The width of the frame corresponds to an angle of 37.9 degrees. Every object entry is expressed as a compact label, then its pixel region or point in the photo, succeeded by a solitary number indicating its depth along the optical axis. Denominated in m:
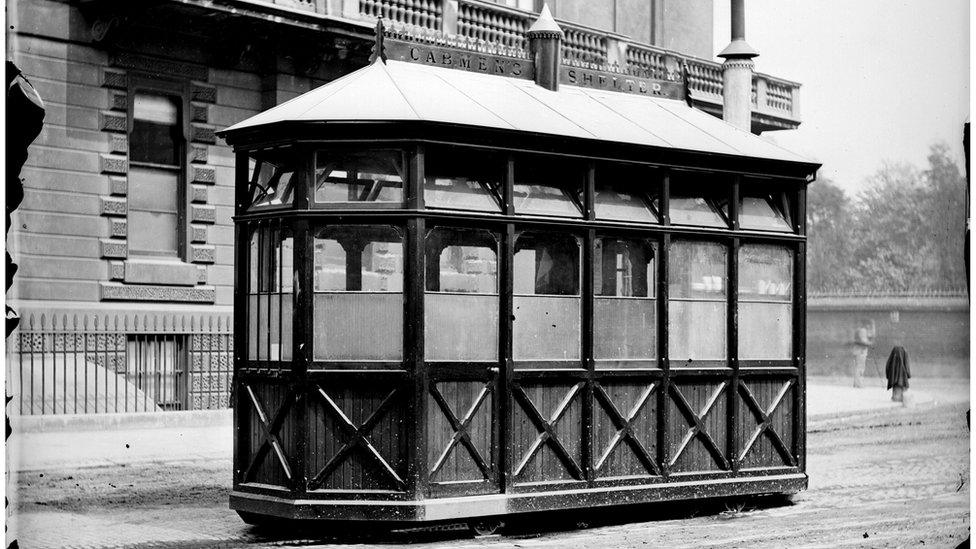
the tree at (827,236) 50.66
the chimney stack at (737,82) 16.38
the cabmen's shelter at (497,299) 11.23
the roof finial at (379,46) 12.41
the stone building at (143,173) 19.88
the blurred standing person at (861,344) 39.47
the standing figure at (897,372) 28.84
